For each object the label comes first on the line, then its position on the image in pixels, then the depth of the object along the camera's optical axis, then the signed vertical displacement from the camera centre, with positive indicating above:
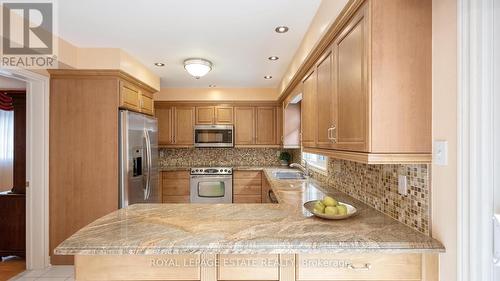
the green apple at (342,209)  1.50 -0.43
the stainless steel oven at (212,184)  4.53 -0.81
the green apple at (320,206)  1.55 -0.42
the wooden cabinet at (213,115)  4.75 +0.47
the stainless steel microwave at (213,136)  4.69 +0.06
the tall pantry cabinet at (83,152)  2.81 -0.14
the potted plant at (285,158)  5.02 -0.38
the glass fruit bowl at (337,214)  1.48 -0.46
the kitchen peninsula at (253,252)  1.17 -0.53
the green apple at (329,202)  1.54 -0.39
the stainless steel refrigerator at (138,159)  2.85 -0.25
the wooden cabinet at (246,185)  4.56 -0.84
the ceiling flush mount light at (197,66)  3.04 +0.91
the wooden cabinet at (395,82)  1.19 +0.28
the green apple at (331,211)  1.49 -0.43
